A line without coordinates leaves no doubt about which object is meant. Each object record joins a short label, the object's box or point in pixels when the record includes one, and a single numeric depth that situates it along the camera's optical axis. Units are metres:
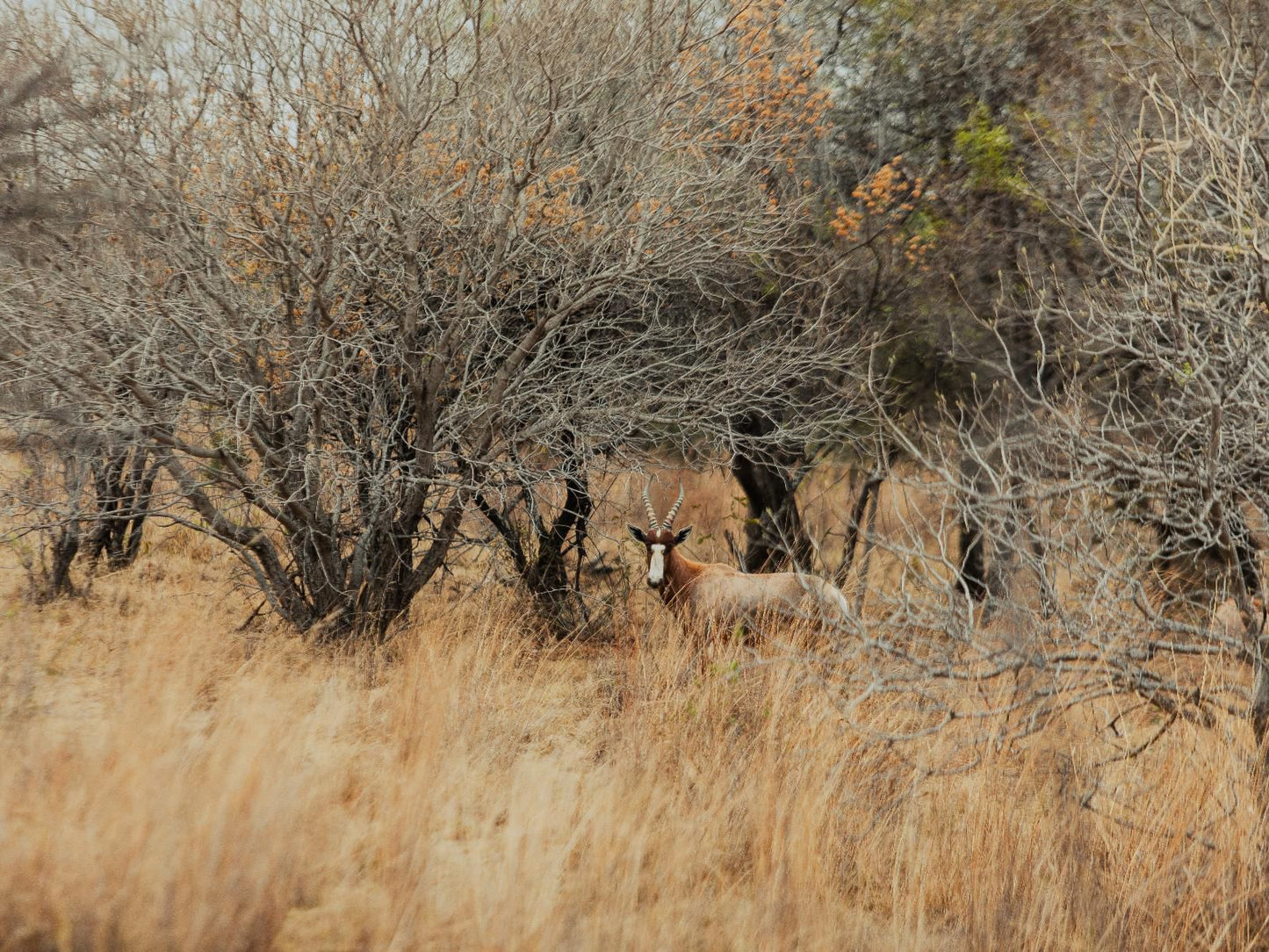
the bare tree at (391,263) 11.76
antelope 15.33
